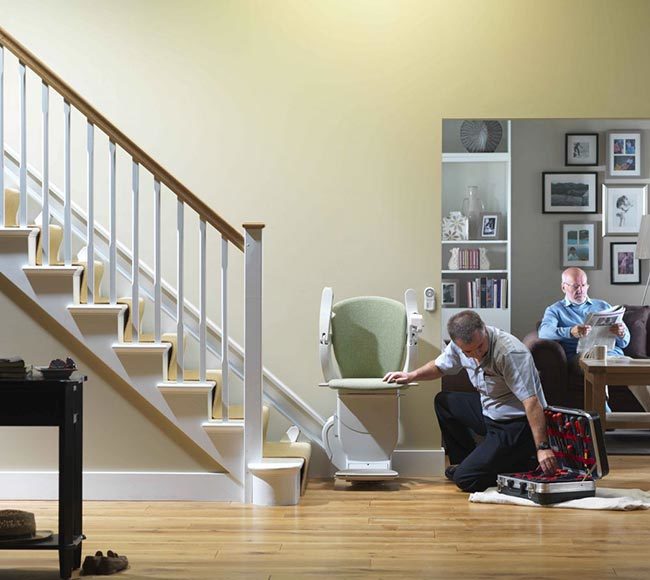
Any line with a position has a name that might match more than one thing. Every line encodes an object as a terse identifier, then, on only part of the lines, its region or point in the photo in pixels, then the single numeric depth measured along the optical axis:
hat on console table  3.77
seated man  7.17
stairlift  5.68
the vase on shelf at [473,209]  9.18
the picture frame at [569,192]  9.39
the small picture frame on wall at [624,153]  9.38
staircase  5.12
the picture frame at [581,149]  9.38
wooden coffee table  5.87
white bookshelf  9.22
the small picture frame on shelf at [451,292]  9.22
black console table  3.76
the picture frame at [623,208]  9.36
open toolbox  5.11
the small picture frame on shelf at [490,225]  9.20
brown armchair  7.12
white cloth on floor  5.02
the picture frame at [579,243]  9.41
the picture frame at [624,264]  9.38
